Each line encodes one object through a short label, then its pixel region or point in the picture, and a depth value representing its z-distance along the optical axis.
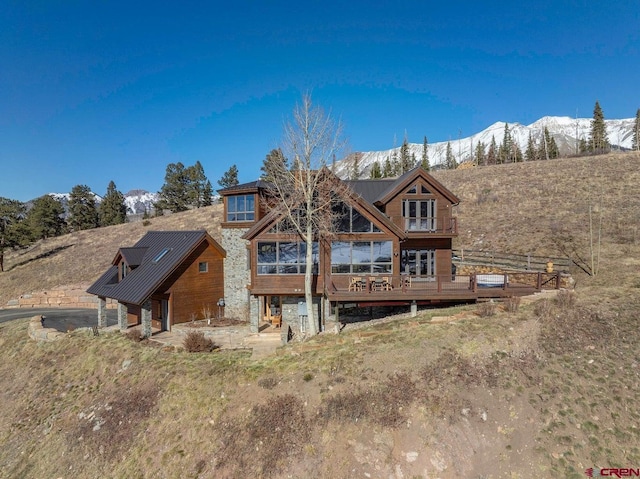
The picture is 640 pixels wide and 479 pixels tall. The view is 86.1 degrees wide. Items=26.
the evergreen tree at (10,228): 43.65
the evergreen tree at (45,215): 53.91
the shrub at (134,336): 18.27
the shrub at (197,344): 16.27
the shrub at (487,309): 15.34
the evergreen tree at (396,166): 82.12
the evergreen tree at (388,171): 81.15
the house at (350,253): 17.67
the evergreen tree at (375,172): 78.62
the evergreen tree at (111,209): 65.31
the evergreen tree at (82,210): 60.98
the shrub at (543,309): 14.66
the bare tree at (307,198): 16.85
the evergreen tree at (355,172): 77.62
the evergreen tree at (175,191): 62.37
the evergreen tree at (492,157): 87.94
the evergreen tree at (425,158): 85.05
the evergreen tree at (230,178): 64.94
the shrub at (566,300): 15.12
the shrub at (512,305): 15.44
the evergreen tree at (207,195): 64.50
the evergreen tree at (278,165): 17.38
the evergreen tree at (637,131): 76.44
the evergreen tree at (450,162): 94.50
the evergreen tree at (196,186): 62.84
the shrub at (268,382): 12.65
